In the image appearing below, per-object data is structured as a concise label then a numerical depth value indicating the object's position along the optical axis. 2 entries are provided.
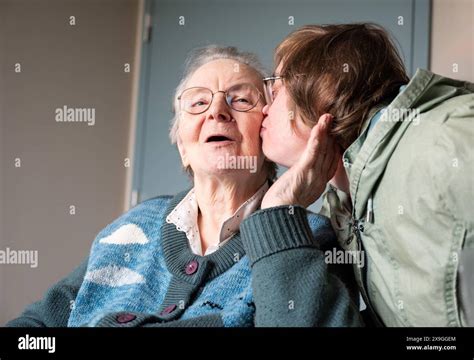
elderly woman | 1.04
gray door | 1.30
